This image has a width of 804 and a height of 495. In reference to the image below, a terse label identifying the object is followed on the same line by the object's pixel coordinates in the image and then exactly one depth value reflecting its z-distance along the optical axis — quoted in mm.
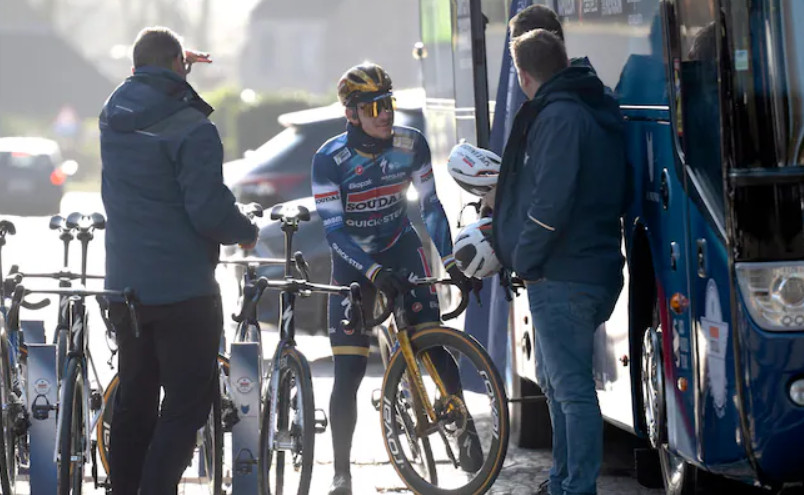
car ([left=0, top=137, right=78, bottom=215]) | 57356
